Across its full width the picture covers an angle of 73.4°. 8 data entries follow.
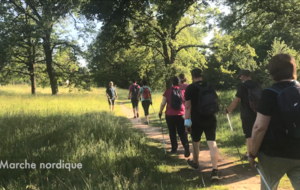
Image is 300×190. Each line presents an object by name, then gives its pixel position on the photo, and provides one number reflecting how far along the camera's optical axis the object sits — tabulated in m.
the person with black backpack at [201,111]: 3.65
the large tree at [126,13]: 5.40
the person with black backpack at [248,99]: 3.84
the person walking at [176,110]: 5.02
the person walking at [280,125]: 1.82
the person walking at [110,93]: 11.28
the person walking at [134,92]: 10.50
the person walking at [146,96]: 9.20
